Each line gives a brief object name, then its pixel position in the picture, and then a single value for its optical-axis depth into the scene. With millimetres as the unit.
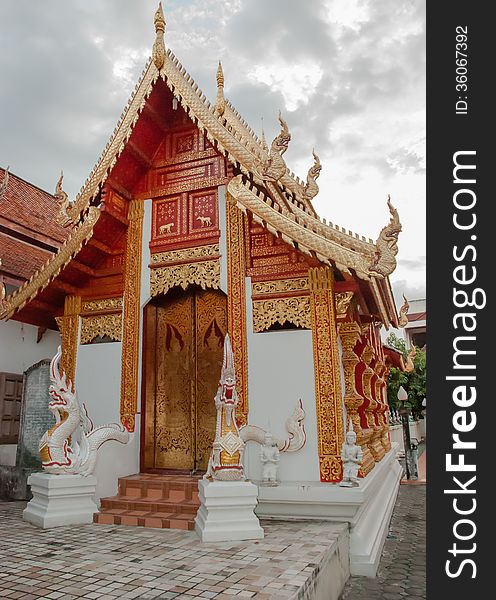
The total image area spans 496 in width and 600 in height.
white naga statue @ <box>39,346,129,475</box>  4766
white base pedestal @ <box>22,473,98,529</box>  4578
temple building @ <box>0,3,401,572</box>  4887
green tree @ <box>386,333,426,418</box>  16844
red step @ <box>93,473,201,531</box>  4574
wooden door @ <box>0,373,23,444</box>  6859
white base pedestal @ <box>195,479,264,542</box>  3992
